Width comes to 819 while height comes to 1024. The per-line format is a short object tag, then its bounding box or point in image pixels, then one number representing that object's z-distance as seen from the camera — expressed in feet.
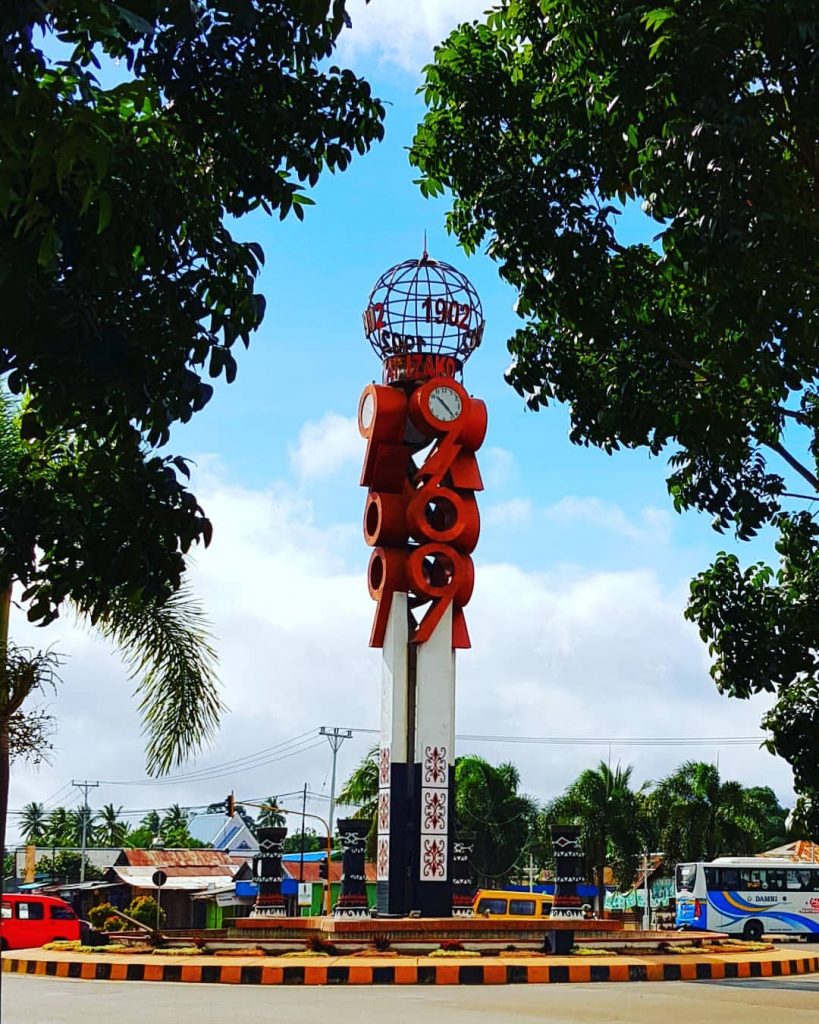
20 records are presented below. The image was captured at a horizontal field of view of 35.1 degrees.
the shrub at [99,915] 104.47
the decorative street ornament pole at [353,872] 84.33
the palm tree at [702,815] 153.48
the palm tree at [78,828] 314.14
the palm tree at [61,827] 313.81
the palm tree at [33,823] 345.39
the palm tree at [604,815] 151.23
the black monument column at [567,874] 85.56
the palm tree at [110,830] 336.90
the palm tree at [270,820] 311.06
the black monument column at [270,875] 93.40
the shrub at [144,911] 121.70
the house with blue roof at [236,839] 258.55
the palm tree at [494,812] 160.45
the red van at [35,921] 98.68
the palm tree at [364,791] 145.28
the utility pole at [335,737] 189.06
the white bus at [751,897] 128.57
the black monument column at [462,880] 89.86
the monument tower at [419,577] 83.92
